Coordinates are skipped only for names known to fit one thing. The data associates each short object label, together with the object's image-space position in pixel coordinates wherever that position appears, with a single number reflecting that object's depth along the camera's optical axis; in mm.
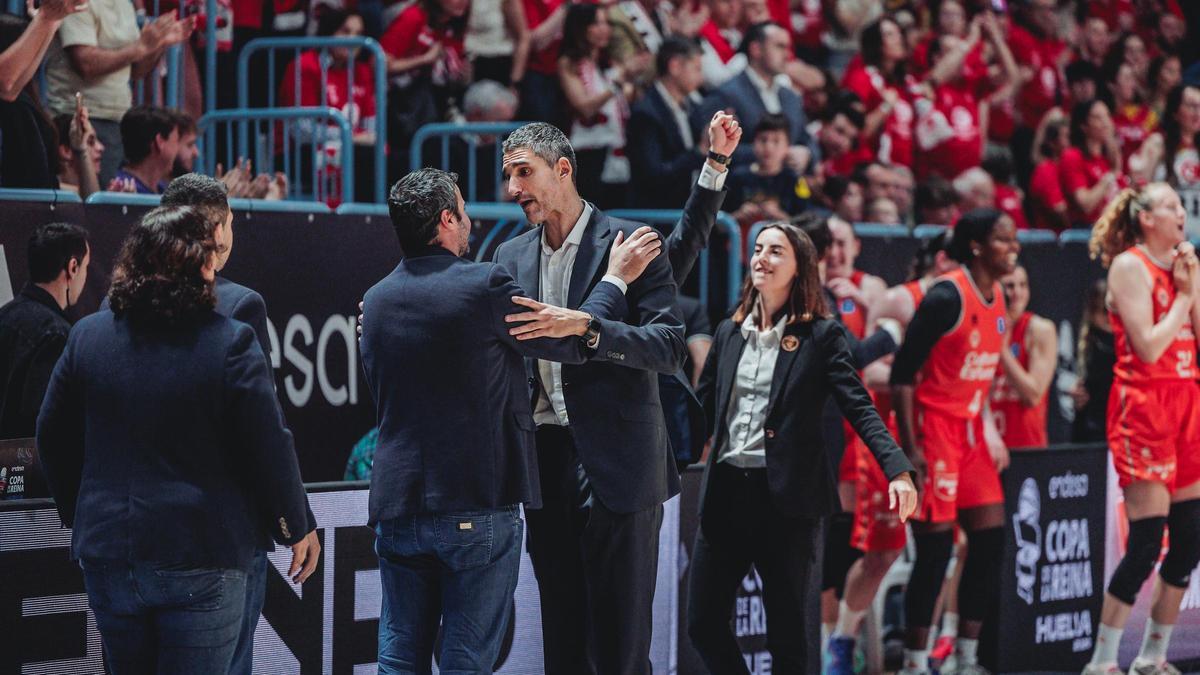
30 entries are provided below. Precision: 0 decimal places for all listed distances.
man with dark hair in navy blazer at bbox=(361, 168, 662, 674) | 8945
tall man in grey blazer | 9812
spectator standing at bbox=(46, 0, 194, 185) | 15492
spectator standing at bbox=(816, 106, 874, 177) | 23687
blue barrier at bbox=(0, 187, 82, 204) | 11742
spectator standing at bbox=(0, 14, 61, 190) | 13273
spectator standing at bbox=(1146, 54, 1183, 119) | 29234
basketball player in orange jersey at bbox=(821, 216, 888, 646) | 15930
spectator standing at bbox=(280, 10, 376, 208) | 18219
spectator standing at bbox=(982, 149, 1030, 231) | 24766
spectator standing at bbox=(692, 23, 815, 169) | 20828
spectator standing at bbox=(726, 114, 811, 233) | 18719
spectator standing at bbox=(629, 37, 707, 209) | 19250
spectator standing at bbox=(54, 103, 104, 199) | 13727
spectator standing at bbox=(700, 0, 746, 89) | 22516
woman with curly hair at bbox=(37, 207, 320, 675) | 8180
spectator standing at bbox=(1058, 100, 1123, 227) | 25562
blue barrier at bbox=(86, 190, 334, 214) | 12414
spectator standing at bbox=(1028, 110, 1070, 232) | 25828
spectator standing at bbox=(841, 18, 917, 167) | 25297
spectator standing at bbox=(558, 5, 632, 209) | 20766
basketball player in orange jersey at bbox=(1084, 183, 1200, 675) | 14625
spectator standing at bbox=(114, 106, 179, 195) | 14156
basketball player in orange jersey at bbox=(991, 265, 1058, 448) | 16578
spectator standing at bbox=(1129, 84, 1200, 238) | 26453
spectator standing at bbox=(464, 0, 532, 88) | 21562
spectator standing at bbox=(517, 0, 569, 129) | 21344
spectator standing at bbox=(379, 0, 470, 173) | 20531
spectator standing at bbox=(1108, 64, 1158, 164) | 28266
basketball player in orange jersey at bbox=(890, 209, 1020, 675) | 14539
